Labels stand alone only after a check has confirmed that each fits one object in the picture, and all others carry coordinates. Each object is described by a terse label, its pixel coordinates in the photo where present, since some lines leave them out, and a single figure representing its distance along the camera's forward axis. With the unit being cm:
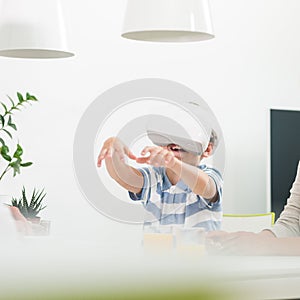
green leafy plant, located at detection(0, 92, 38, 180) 356
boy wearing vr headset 307
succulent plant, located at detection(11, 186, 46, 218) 399
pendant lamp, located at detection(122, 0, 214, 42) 273
